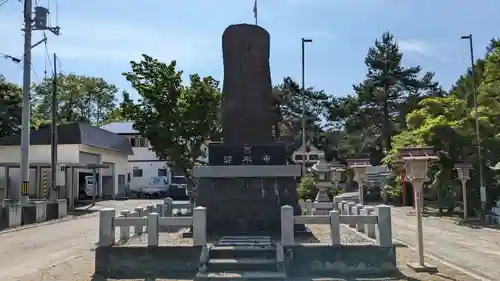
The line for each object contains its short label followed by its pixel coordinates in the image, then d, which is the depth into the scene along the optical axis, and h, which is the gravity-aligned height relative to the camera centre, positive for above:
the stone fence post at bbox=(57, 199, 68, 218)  25.09 -1.44
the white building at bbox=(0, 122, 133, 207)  34.15 +1.68
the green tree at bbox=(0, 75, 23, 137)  40.97 +5.47
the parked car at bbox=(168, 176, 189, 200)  42.63 -1.16
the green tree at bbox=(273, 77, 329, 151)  49.97 +6.25
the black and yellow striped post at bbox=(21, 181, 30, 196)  22.56 -0.41
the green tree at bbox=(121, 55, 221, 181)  23.64 +2.93
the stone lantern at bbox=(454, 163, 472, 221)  22.72 +0.01
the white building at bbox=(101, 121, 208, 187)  48.53 +1.16
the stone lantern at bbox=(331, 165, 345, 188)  28.33 +0.07
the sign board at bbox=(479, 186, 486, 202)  23.81 -0.99
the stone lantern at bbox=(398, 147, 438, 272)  11.12 +0.06
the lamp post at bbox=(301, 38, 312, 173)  37.58 +7.62
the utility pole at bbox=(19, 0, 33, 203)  22.70 +3.22
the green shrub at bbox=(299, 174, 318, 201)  29.48 -0.86
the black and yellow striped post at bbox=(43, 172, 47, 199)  34.21 -0.39
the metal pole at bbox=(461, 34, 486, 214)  23.94 +1.03
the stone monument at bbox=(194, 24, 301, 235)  13.49 +0.46
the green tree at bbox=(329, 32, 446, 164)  43.97 +6.12
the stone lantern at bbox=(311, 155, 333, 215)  21.28 -0.23
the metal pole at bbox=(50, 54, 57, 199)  27.00 +1.43
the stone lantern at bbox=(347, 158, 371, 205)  18.95 +0.18
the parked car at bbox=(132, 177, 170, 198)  44.69 -1.07
